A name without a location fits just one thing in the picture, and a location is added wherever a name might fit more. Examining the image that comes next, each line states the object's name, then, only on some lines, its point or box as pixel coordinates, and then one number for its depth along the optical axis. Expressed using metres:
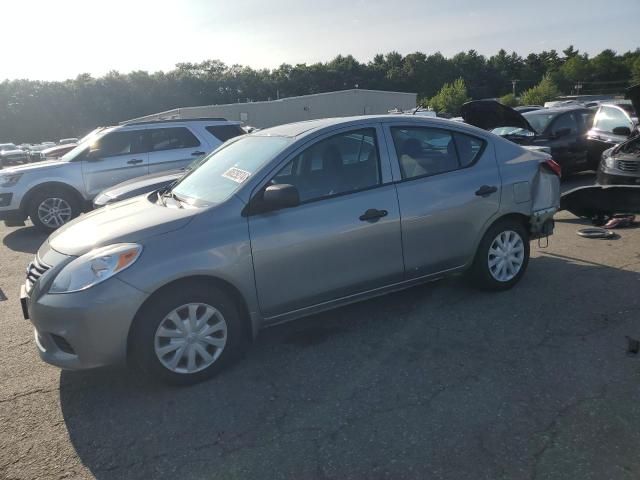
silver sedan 3.25
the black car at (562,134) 10.27
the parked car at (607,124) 10.50
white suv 8.90
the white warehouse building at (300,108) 48.94
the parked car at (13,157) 35.25
